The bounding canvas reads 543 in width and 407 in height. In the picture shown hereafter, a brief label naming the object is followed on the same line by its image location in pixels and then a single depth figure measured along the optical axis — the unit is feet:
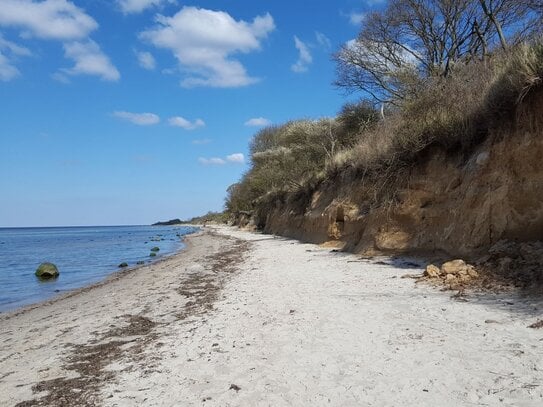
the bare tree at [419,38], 70.08
